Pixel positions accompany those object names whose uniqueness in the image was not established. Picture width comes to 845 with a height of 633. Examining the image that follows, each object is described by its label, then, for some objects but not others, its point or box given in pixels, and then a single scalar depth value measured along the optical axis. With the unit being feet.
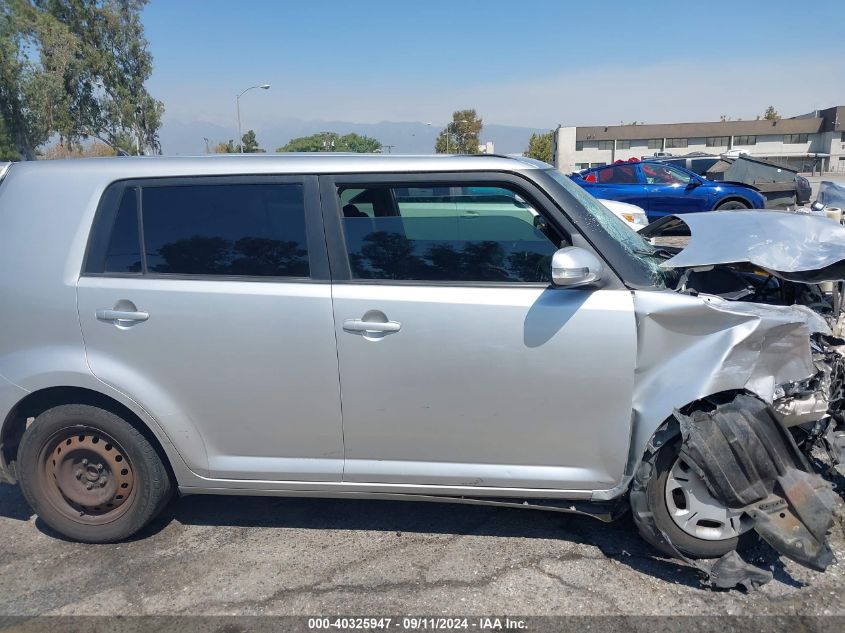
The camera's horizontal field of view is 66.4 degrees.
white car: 30.96
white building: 244.01
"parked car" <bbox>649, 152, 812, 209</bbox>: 47.14
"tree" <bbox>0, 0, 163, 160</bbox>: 124.36
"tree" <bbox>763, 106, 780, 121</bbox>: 307.74
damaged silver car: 9.29
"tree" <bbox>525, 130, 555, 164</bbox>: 228.22
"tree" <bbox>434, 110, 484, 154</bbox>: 225.35
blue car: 43.50
